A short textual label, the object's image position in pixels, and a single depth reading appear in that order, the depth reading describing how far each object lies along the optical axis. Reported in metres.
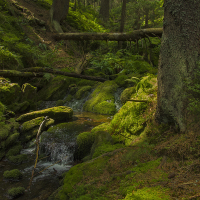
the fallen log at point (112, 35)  10.89
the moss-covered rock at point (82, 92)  11.49
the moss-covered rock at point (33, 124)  7.09
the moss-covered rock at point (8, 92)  8.36
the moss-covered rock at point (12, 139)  6.10
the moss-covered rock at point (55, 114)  7.88
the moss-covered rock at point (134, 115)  4.75
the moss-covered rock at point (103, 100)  9.81
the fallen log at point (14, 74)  9.67
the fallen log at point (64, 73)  11.98
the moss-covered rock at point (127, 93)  8.31
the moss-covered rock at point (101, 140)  4.49
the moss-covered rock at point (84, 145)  5.80
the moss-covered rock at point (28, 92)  10.00
